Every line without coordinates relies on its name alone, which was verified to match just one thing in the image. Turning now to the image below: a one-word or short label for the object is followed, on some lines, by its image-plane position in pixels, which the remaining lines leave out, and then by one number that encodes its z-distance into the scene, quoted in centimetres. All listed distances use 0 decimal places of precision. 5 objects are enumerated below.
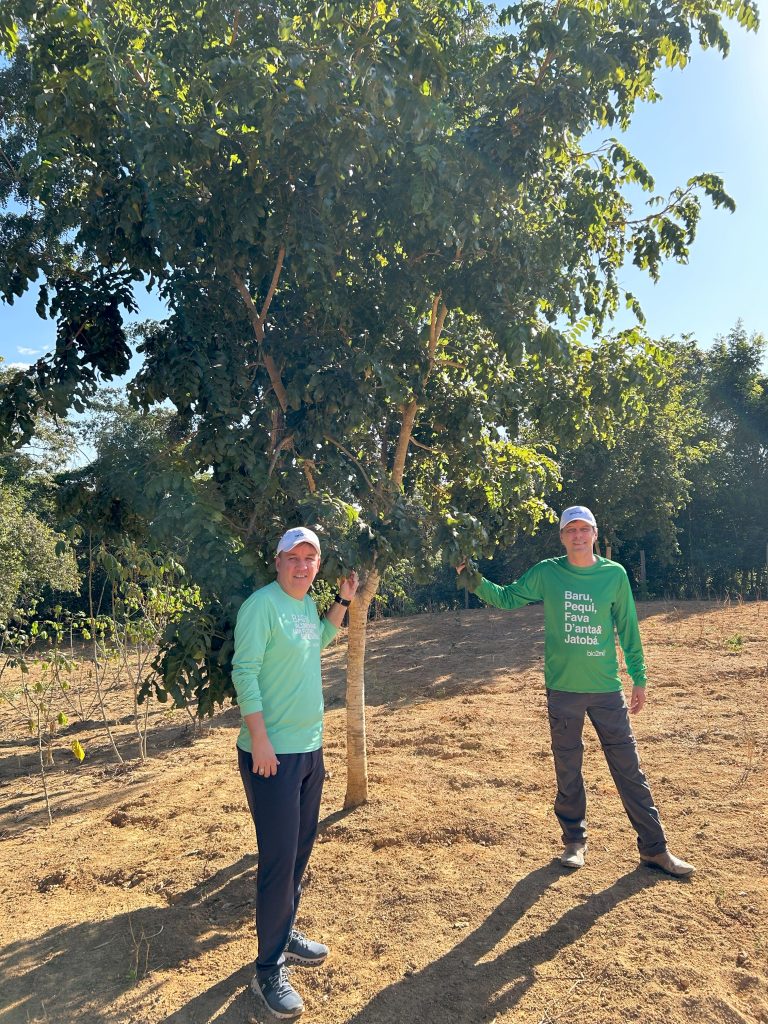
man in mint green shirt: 278
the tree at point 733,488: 1988
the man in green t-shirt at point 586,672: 380
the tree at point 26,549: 1004
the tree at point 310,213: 344
